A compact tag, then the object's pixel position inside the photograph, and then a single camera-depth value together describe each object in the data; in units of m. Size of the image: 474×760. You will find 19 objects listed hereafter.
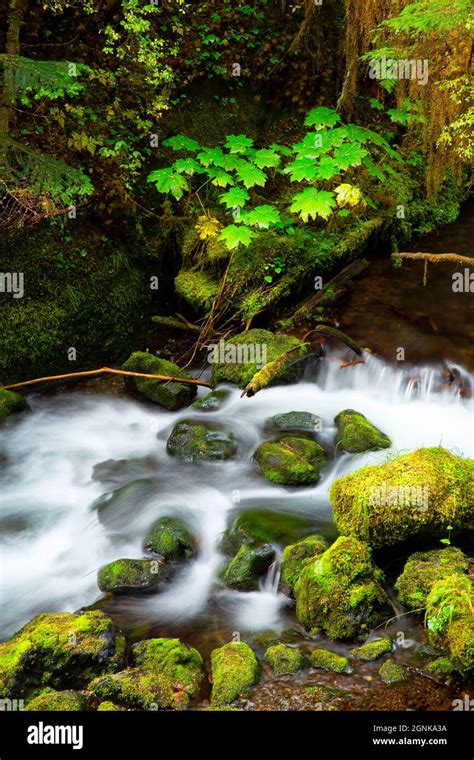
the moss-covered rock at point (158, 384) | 7.58
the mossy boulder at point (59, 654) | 3.85
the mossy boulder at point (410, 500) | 4.61
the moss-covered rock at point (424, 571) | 4.36
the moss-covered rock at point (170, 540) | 5.25
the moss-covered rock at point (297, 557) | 4.70
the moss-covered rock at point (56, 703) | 3.59
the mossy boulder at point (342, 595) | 4.23
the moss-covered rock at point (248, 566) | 4.88
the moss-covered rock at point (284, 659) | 3.99
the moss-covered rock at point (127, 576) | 4.89
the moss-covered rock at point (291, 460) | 6.08
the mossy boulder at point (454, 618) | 3.77
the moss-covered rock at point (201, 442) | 6.57
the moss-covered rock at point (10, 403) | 7.24
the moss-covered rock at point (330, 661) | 3.97
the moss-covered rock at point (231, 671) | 3.83
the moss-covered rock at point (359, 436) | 6.41
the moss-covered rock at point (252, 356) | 7.67
